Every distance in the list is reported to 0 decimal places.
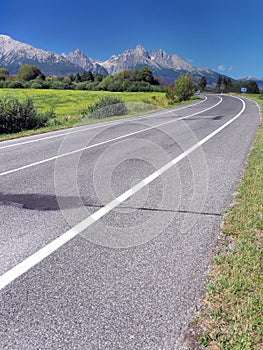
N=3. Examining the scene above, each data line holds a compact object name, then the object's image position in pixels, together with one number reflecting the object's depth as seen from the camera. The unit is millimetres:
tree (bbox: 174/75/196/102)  36000
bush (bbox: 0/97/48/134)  12641
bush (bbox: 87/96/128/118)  19078
